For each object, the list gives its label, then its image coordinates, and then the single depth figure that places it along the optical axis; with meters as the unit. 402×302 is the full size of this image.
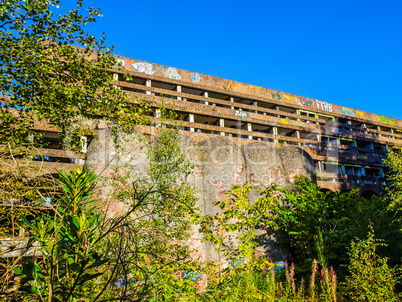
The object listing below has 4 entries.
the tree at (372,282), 6.07
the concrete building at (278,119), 33.16
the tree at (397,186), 11.83
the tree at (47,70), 5.71
